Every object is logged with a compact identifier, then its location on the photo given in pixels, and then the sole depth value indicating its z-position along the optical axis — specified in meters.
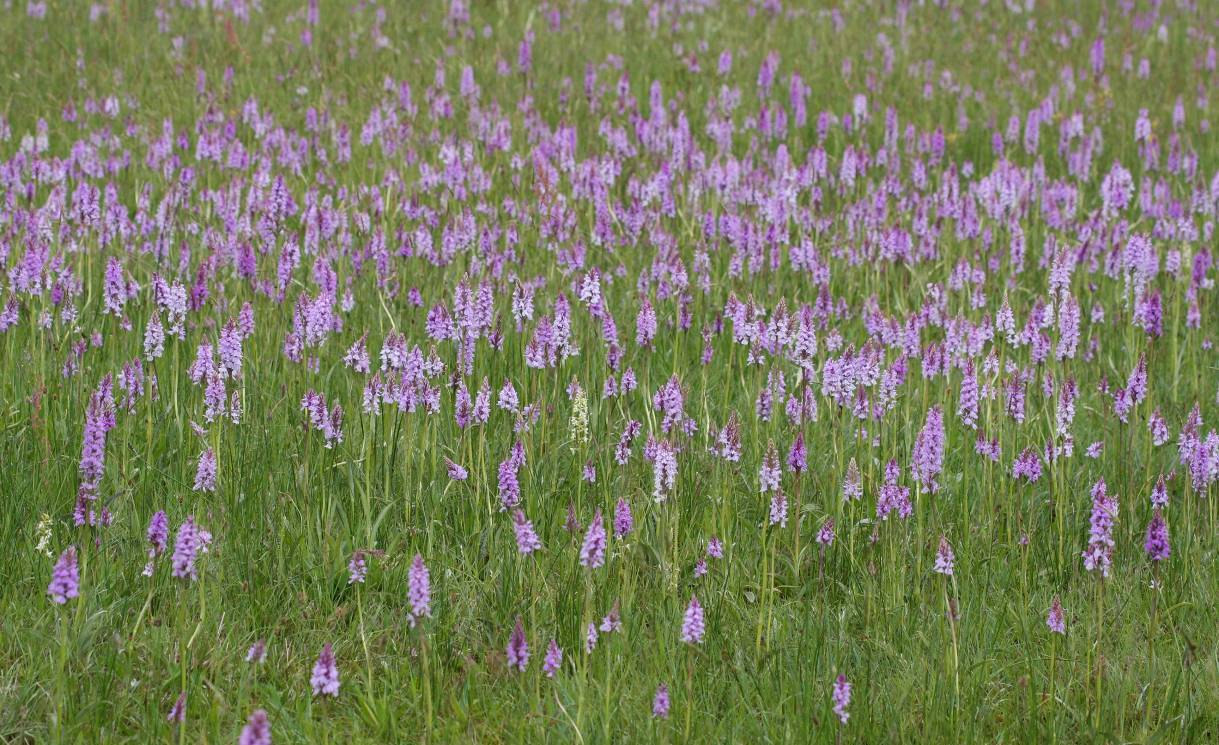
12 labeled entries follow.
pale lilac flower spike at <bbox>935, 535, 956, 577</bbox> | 6.35
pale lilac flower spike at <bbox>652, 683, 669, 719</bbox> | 5.74
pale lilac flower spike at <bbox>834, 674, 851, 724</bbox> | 5.81
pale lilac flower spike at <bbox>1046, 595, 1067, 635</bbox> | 6.37
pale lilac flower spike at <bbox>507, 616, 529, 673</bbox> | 5.65
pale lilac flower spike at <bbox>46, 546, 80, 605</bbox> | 5.41
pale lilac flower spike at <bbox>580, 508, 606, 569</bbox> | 5.81
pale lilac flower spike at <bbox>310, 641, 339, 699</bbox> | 5.31
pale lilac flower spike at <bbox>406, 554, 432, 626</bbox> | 5.60
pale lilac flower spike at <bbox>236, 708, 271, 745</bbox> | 4.61
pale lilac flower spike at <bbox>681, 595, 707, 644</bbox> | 5.80
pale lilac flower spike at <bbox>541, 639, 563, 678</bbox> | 6.00
